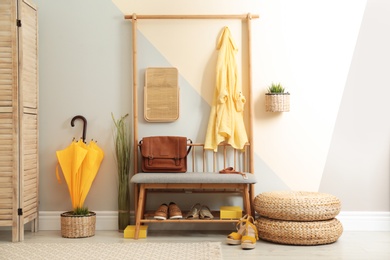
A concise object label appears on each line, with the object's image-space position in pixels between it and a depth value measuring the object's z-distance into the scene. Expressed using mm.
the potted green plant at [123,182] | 4645
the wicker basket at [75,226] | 4418
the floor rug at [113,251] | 3730
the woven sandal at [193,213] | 4383
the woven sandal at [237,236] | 4117
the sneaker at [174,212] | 4320
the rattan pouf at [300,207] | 4078
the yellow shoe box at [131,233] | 4395
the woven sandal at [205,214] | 4375
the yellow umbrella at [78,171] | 4531
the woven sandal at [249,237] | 3955
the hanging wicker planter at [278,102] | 4539
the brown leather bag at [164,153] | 4457
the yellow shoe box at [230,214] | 4359
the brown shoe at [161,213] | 4304
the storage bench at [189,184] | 4238
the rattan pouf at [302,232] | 4062
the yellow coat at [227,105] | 4590
